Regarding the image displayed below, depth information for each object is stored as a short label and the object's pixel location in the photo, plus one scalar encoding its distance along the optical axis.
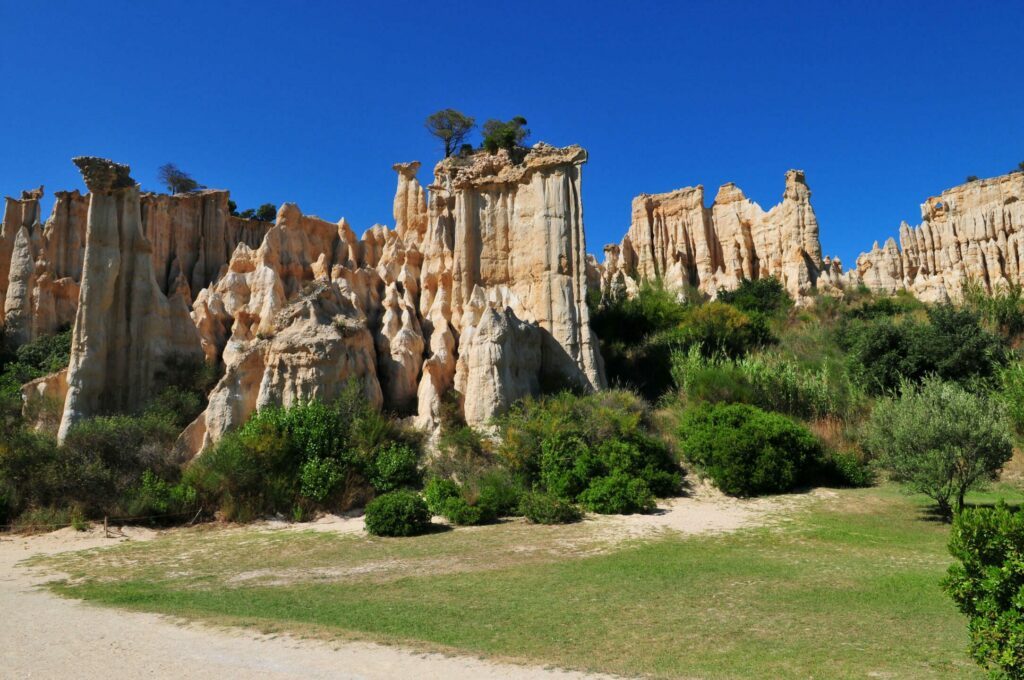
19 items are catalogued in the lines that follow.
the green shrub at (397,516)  14.87
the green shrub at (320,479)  17.47
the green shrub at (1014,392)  20.28
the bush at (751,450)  18.19
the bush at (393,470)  18.19
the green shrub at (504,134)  31.67
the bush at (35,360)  28.12
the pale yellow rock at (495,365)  21.64
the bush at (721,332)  29.61
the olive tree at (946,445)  14.06
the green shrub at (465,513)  15.80
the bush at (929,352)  23.80
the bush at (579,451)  17.69
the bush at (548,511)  15.59
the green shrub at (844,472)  19.31
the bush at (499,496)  16.39
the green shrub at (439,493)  16.67
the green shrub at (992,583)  4.79
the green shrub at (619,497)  16.45
